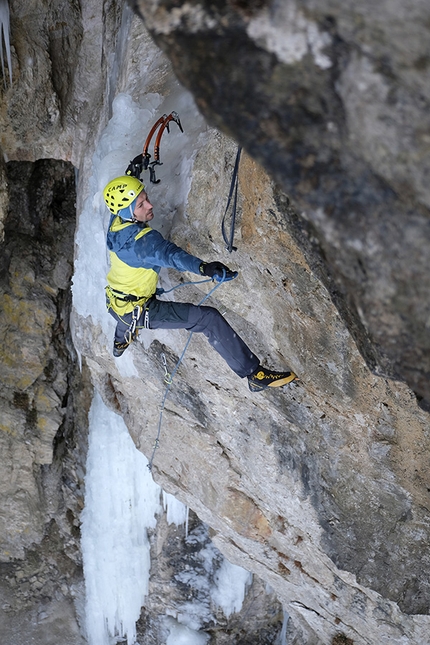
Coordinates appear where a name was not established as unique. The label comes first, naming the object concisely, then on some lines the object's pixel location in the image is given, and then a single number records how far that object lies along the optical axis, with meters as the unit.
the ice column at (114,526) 9.19
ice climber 3.97
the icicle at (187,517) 9.30
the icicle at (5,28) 5.93
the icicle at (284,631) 8.85
